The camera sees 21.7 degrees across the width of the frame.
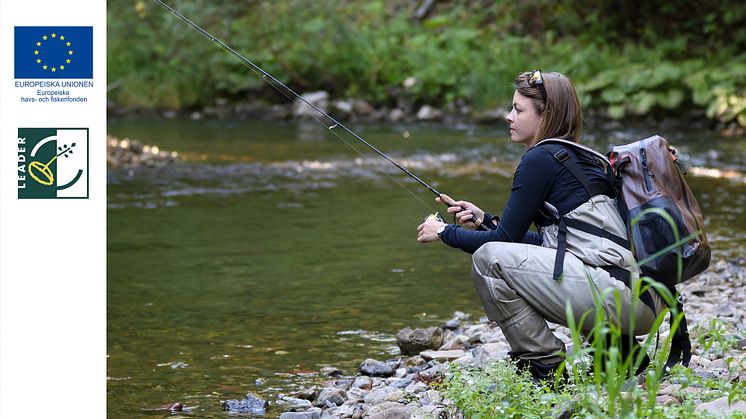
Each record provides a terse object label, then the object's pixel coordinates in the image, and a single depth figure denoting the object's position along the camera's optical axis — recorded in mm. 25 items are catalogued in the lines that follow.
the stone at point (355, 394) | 7812
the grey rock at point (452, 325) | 10395
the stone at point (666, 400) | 6145
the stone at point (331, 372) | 8912
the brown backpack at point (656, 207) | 6464
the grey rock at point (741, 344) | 7740
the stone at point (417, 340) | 9494
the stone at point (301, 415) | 7287
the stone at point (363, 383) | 8295
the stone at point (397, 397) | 7540
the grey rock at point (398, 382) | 8174
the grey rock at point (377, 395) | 7635
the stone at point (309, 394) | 8181
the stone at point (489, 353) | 7869
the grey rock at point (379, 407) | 7141
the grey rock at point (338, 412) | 7358
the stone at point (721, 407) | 5589
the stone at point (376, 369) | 8749
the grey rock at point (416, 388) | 7762
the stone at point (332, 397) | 7805
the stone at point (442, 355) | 8898
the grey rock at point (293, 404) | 7952
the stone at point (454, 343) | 9428
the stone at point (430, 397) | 7198
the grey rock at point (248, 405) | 7915
